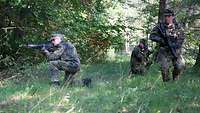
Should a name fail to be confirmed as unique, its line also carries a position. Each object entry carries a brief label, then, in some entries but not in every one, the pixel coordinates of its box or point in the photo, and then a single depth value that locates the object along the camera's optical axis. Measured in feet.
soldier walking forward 36.94
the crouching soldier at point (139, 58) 48.21
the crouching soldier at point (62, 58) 40.45
